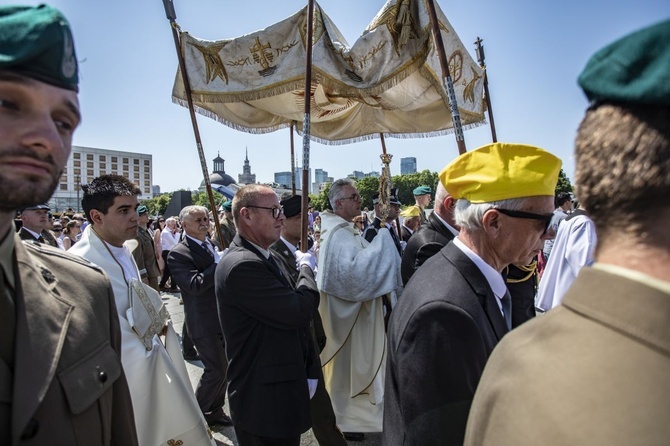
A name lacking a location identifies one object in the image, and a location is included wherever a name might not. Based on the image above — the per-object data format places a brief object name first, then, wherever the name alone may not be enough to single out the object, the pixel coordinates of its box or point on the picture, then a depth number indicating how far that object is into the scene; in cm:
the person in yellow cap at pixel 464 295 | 134
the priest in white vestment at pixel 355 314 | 374
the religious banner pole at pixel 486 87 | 467
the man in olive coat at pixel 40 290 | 93
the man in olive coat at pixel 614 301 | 60
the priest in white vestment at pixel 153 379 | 236
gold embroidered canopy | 328
